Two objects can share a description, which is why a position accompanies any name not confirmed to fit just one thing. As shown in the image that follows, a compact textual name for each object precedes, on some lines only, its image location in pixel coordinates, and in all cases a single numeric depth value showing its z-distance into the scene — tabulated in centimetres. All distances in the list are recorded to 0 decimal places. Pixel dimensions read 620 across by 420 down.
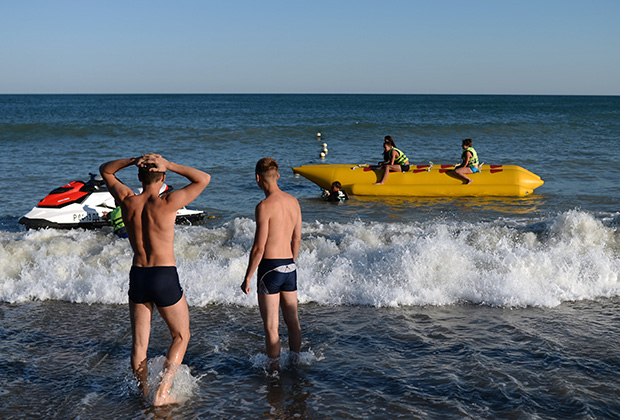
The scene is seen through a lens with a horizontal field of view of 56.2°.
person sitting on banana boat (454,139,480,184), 1459
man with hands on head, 391
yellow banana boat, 1464
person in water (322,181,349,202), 1429
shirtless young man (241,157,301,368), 440
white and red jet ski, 998
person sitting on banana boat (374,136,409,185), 1478
